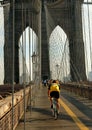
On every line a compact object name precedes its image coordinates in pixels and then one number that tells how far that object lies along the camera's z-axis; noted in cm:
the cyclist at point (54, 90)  814
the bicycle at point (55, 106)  779
